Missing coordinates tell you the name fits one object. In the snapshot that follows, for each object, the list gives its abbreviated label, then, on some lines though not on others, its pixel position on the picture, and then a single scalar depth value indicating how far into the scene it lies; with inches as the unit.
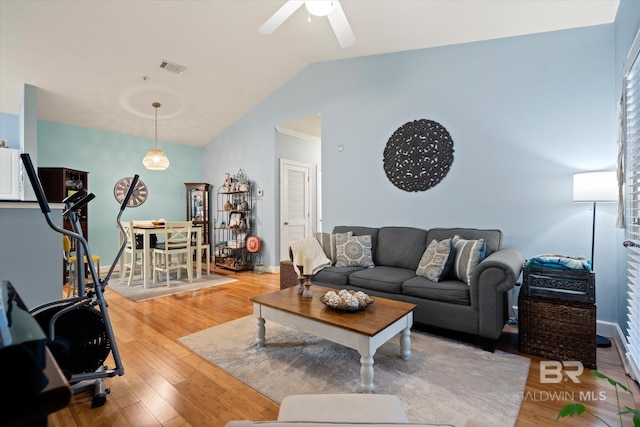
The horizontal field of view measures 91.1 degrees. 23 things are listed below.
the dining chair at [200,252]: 194.9
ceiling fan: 92.4
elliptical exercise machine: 62.5
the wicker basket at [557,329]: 87.0
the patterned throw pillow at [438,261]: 112.6
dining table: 175.2
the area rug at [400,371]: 71.1
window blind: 79.6
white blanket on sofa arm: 140.3
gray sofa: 95.1
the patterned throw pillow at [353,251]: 141.3
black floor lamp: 96.0
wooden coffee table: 74.9
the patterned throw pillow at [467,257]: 106.5
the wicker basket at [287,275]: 145.2
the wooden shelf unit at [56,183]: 188.2
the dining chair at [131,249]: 178.4
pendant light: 193.9
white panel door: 221.7
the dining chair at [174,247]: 178.5
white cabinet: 170.2
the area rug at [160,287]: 161.6
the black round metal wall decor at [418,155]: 142.3
